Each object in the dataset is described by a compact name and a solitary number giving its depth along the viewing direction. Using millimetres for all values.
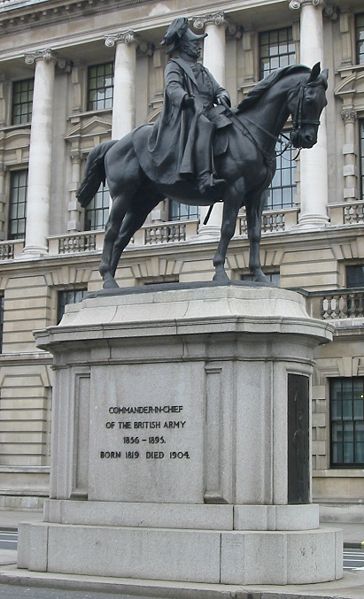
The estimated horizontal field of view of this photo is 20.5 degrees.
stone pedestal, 11797
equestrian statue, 13219
